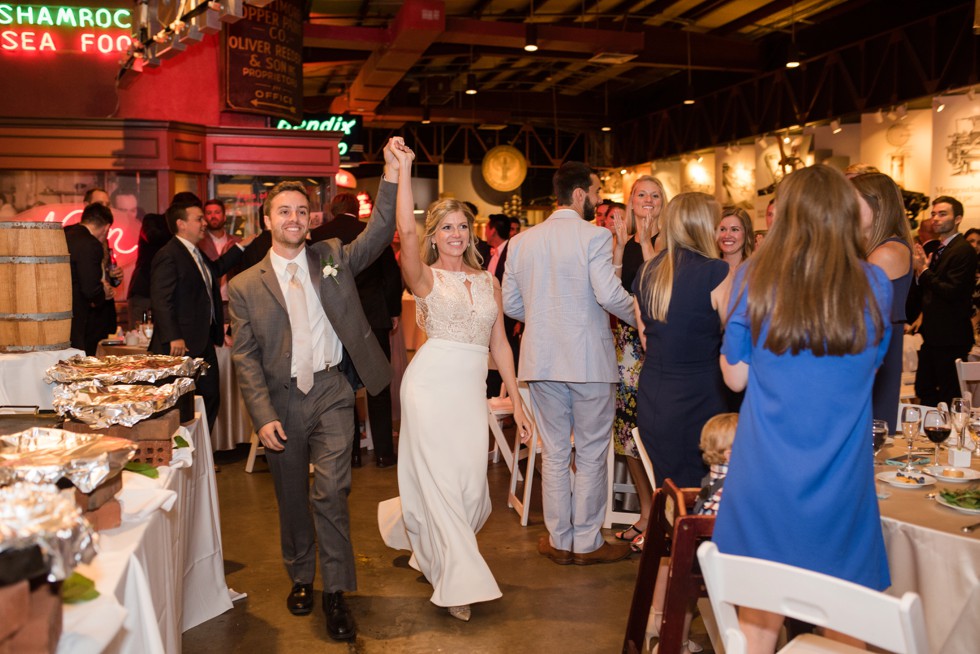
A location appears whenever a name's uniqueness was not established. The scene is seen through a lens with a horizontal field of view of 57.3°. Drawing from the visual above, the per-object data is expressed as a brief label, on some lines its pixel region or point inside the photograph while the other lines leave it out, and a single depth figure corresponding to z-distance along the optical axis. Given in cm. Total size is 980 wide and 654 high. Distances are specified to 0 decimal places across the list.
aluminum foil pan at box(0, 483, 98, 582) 133
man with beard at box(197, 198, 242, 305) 701
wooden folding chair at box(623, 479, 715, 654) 241
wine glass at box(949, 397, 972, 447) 292
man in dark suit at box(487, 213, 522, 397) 663
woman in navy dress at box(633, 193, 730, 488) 356
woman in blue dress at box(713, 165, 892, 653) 219
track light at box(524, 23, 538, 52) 1083
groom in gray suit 341
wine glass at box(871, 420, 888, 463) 287
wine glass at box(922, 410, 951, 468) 276
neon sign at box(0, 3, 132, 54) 820
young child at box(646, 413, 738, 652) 272
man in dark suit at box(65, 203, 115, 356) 539
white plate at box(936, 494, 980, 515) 240
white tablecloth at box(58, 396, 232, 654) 153
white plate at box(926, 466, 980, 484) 269
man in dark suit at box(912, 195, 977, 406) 630
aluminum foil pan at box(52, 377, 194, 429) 250
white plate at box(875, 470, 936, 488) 266
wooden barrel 290
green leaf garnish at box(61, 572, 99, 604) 155
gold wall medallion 1512
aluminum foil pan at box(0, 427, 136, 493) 172
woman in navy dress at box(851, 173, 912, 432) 332
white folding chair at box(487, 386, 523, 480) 554
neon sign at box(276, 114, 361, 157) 1187
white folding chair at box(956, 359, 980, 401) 439
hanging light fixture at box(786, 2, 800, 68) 979
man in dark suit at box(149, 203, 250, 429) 523
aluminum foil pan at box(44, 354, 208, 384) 270
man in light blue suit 418
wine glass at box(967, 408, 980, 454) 306
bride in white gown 360
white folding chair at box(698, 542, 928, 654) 160
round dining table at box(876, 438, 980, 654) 219
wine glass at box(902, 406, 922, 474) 297
